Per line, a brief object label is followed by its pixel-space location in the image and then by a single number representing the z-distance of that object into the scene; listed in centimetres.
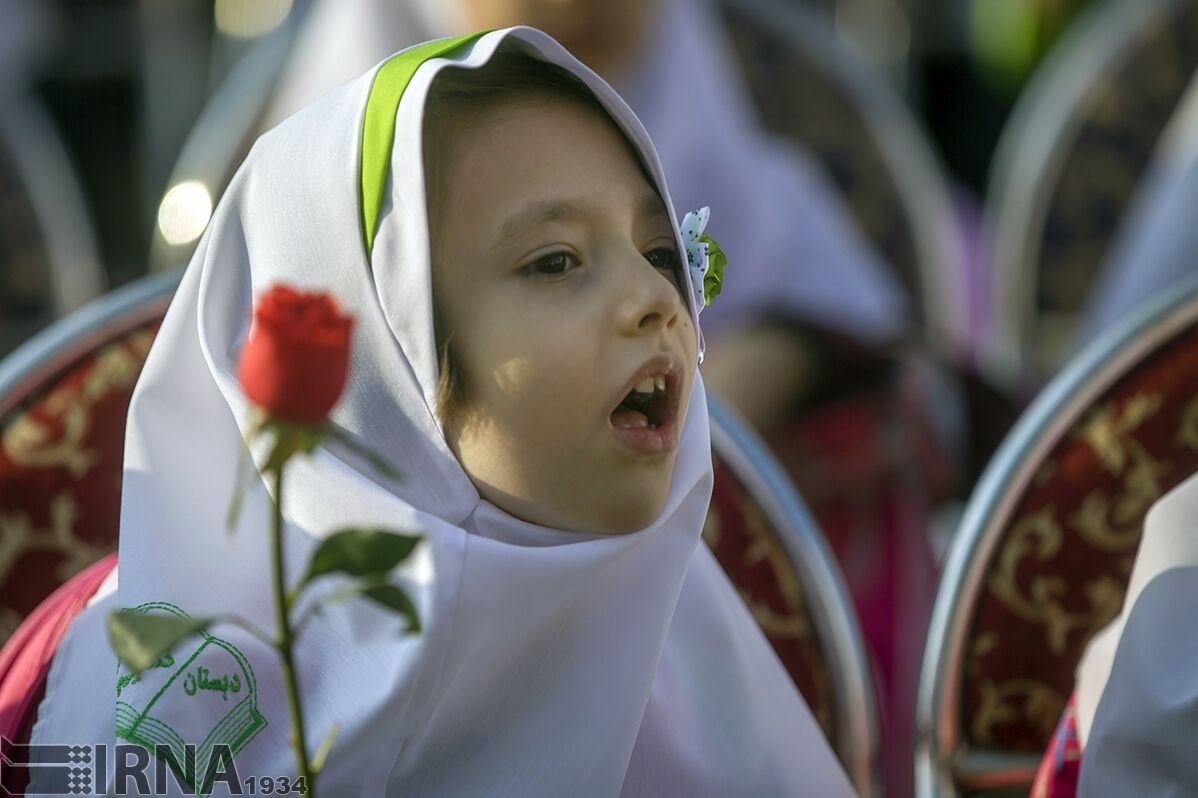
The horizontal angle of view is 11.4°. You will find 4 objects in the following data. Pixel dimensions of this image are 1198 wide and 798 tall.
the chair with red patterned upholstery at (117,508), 244
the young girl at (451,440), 217
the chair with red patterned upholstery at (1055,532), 244
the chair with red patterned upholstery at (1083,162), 398
